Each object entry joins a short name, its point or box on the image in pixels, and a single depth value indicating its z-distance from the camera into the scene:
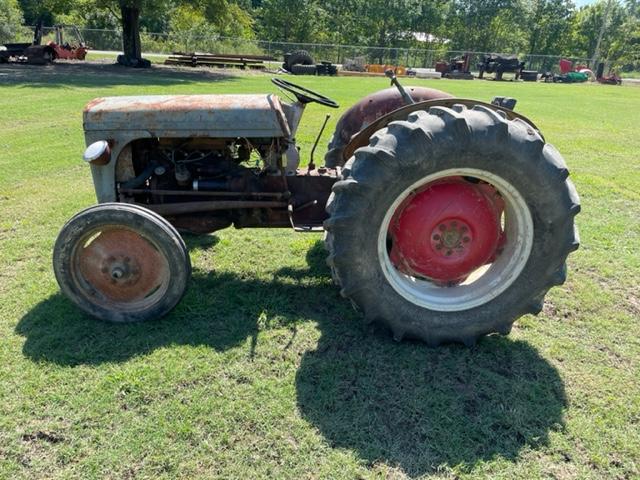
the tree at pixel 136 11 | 22.28
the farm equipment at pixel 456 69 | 33.94
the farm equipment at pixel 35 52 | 21.83
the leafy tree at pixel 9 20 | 33.47
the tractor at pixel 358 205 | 2.79
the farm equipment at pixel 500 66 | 34.69
